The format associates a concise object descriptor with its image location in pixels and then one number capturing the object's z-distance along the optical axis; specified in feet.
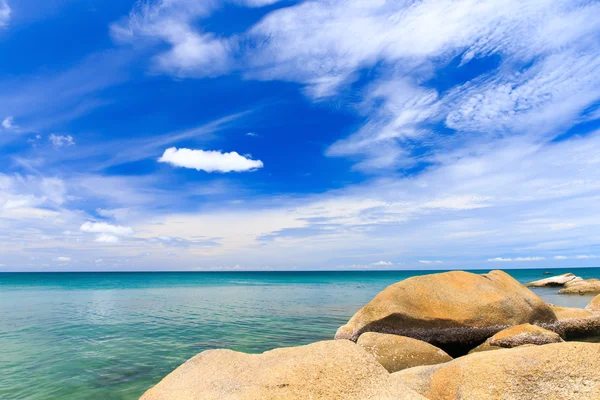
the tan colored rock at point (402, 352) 29.01
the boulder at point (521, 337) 30.48
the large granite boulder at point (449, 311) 37.35
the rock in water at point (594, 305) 52.04
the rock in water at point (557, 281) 162.48
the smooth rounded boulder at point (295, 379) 13.70
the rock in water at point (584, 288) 126.11
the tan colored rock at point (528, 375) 14.48
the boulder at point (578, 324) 43.88
